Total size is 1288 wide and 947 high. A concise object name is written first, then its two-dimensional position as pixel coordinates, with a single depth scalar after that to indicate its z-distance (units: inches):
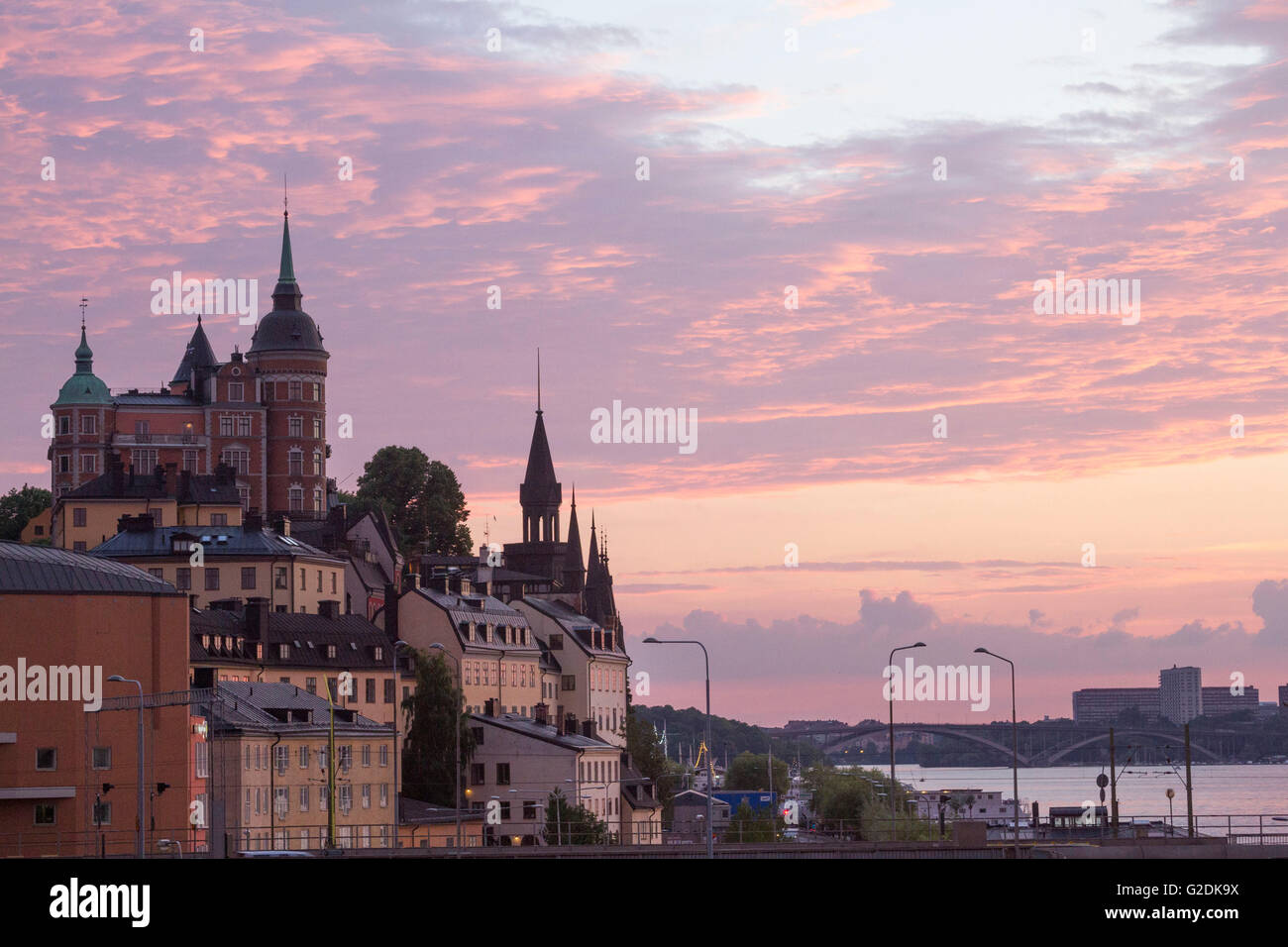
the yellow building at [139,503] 6973.4
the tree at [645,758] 7623.0
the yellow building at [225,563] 5999.0
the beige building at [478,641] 6136.8
